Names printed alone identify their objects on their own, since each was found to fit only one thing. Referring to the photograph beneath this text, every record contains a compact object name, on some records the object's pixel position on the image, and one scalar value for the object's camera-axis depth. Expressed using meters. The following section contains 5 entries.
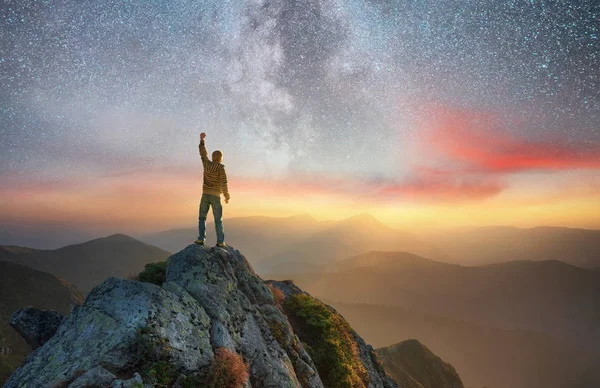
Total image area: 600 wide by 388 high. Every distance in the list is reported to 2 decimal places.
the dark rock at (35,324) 10.62
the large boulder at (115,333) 6.25
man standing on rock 12.62
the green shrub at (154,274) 13.15
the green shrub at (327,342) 13.16
